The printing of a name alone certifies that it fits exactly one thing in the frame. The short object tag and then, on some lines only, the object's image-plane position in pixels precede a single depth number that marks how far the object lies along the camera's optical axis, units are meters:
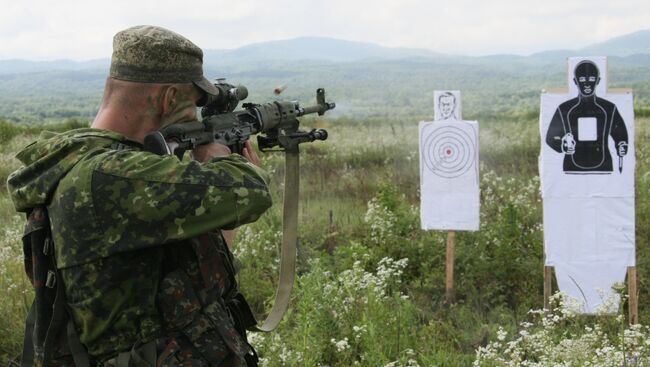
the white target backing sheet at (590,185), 5.06
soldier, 1.83
